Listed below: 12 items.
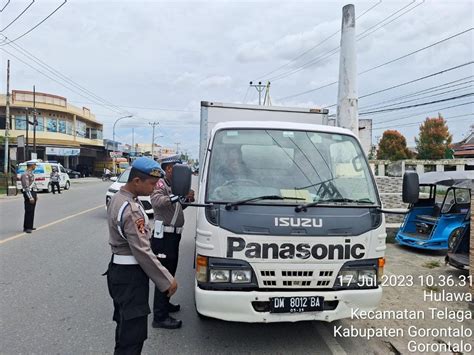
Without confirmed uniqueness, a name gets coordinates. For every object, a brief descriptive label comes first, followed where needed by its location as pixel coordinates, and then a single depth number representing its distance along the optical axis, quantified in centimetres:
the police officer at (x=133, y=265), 278
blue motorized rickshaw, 818
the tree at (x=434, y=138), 5044
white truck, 345
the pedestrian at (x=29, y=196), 951
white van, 2338
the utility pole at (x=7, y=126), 2438
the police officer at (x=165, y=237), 432
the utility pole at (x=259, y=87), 3656
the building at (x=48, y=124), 4272
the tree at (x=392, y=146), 5938
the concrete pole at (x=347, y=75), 916
